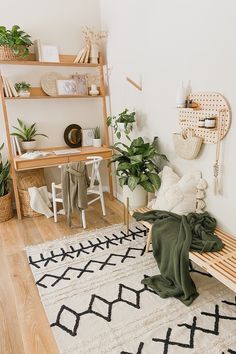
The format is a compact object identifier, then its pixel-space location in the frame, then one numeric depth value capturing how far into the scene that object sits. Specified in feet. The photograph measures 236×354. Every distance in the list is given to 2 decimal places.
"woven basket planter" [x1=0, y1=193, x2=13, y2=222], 10.09
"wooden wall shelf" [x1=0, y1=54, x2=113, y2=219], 9.71
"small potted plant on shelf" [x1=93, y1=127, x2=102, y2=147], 11.71
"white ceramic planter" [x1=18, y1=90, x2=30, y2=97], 10.06
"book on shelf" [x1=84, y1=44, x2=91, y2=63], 10.94
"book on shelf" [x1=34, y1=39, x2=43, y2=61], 10.15
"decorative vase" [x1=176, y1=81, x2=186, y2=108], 6.98
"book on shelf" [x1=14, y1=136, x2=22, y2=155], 10.44
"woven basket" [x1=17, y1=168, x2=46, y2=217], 10.50
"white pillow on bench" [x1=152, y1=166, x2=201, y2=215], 7.11
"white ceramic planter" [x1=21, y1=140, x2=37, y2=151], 10.57
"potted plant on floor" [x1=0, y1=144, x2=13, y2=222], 10.05
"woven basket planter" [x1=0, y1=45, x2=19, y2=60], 9.44
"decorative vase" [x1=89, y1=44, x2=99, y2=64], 10.92
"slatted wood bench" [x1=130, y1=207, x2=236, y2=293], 4.95
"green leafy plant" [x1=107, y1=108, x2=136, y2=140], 9.39
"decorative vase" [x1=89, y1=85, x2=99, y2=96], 11.28
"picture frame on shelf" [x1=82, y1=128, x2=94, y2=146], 11.86
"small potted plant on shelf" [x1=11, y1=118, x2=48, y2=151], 10.61
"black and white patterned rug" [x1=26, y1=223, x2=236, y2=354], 4.85
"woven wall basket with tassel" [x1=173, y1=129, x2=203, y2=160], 6.89
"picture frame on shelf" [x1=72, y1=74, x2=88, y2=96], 11.28
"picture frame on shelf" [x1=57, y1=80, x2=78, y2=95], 11.04
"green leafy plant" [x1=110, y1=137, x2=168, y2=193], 8.01
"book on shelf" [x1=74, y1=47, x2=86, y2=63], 10.93
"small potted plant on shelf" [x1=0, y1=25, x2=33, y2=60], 9.14
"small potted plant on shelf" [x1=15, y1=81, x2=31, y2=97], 10.03
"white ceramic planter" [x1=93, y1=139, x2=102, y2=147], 11.69
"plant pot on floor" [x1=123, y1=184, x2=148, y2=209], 8.37
